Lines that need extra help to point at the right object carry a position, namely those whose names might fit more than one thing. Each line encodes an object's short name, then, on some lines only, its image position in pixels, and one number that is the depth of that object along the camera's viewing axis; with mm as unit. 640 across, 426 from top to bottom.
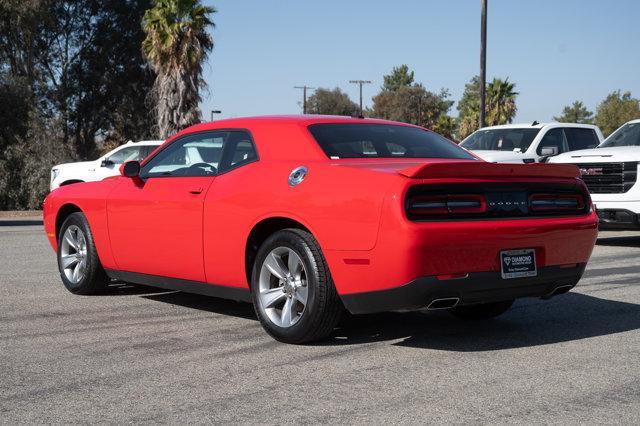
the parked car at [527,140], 16469
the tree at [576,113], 159625
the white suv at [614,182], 12461
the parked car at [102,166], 19328
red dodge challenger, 5367
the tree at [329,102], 98250
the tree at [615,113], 110562
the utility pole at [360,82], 80438
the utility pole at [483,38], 26516
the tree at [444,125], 88812
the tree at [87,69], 44722
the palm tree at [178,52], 36562
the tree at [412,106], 98875
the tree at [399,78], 133512
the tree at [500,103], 79062
